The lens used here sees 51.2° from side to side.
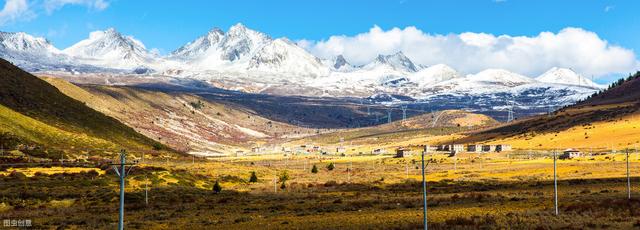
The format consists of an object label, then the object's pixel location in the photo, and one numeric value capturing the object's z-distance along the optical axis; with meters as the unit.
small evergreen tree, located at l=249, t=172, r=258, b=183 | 123.53
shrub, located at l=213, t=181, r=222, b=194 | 97.44
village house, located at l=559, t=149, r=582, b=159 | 163.34
